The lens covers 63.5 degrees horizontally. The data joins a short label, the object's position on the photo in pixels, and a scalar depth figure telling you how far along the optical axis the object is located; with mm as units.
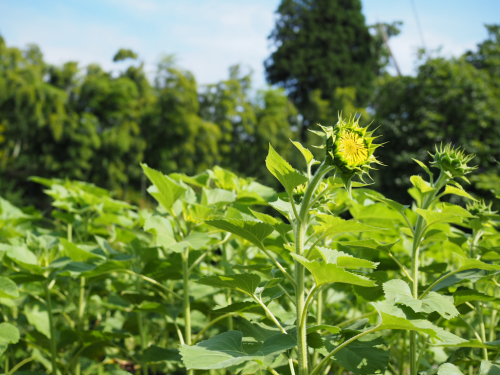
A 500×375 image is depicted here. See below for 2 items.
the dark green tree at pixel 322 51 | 25109
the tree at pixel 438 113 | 11516
